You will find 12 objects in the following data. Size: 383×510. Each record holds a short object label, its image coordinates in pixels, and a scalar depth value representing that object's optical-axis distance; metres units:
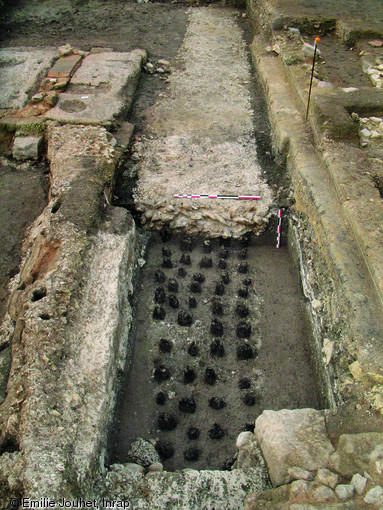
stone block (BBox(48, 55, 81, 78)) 5.61
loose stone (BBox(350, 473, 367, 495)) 2.05
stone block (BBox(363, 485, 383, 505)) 1.97
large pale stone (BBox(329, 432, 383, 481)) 2.12
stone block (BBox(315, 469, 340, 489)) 2.12
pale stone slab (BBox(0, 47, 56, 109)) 5.36
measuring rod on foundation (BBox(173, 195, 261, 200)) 4.22
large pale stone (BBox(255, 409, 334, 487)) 2.28
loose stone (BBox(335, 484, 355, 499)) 2.05
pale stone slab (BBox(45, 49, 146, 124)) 4.89
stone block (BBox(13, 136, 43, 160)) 4.71
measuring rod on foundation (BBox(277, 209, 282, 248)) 4.18
